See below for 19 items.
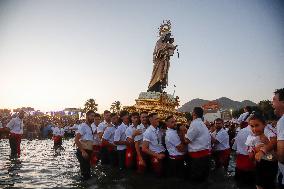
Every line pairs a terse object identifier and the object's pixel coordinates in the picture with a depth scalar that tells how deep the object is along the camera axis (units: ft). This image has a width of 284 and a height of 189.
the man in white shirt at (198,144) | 16.80
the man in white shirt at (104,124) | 25.85
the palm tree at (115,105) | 186.46
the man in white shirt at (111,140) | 24.74
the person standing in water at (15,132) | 31.87
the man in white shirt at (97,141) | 26.52
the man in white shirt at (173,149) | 17.98
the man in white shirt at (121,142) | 22.28
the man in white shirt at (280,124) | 8.38
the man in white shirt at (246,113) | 21.55
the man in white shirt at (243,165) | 17.37
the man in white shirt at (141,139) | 18.50
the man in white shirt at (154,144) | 18.12
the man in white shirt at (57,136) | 46.48
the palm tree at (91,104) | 176.04
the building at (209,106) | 222.38
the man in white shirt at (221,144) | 23.58
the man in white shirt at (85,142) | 18.66
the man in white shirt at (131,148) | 21.33
